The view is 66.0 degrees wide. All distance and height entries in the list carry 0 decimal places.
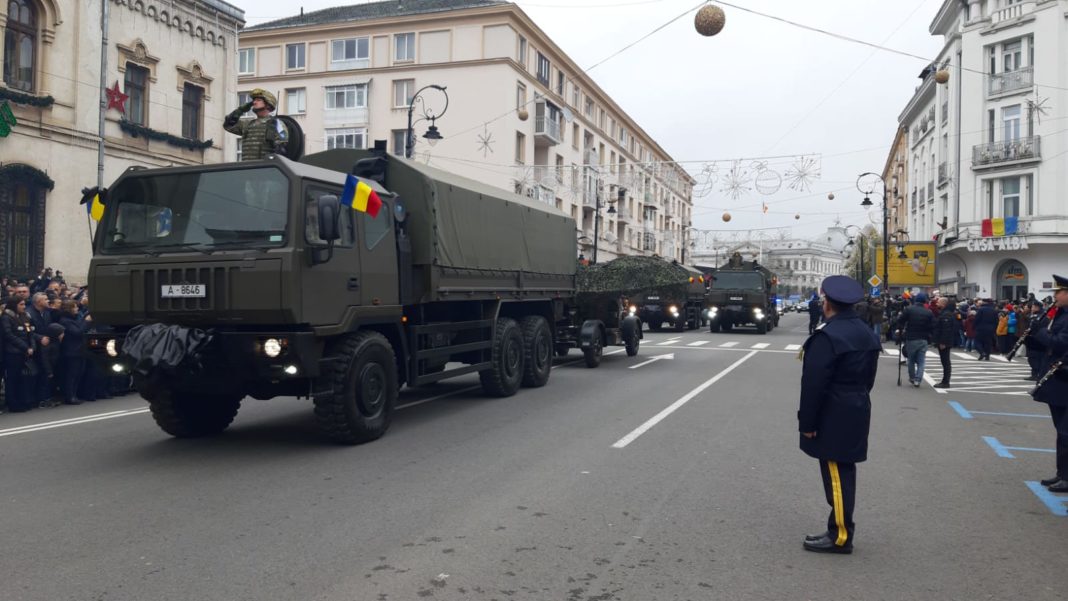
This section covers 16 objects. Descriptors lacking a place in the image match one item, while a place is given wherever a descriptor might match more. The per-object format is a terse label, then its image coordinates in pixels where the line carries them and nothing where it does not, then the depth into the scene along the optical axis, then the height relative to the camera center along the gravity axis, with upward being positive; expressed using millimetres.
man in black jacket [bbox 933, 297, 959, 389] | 14656 -460
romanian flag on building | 36219 +3668
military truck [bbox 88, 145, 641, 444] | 7188 +87
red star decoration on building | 22000 +5280
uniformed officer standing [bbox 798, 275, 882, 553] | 5020 -606
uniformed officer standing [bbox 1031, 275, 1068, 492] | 6586 -518
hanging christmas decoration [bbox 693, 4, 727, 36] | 12914 +4485
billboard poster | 35875 +1884
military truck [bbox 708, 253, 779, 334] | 32906 +358
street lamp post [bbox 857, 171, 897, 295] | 36031 +2578
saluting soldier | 8352 +1653
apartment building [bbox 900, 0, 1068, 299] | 35031 +7303
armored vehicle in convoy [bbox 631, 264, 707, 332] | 31734 -303
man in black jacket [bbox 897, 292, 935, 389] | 14531 -431
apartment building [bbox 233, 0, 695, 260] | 42156 +11727
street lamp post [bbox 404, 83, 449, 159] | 21167 +4550
